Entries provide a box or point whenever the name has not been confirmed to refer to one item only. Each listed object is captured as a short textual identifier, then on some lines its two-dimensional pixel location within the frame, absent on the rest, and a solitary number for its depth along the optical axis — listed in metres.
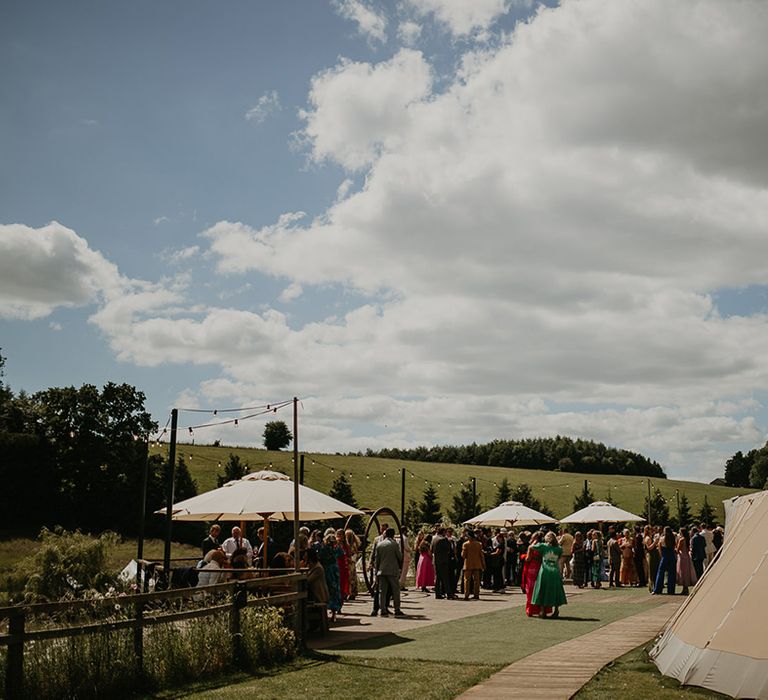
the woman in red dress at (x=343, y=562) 19.80
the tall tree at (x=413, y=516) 57.52
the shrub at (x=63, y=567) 26.45
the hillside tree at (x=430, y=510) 59.38
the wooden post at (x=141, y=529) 16.75
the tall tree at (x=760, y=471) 89.05
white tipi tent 8.43
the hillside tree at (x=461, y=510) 61.38
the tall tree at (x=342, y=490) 59.23
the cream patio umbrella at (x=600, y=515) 28.75
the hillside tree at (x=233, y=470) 56.25
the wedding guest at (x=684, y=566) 23.98
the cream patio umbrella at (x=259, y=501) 15.44
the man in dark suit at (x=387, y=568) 17.06
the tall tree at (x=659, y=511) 66.00
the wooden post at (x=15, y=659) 7.75
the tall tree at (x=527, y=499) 65.25
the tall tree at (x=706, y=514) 71.00
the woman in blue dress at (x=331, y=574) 16.44
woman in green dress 16.27
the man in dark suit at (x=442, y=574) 22.03
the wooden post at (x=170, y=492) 15.52
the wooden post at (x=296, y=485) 12.85
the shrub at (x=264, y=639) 10.77
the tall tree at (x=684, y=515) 66.44
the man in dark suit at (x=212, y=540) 16.98
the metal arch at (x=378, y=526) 21.01
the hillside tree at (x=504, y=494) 66.44
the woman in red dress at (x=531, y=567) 17.16
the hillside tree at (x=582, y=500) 63.56
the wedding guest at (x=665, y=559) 21.57
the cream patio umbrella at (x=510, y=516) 27.73
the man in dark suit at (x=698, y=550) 23.52
